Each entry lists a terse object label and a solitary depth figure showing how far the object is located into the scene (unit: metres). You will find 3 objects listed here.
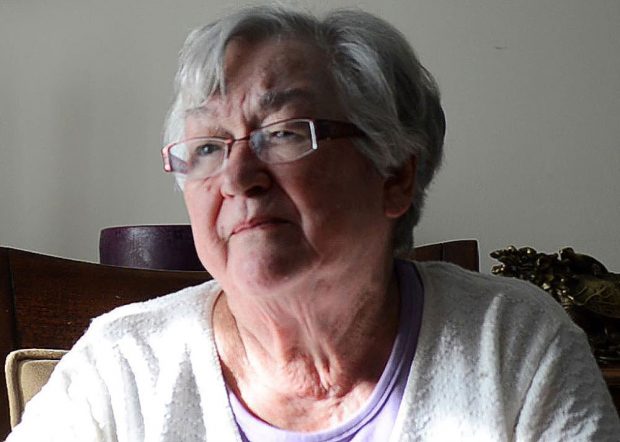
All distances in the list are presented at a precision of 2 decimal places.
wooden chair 1.13
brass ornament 1.54
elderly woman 0.97
